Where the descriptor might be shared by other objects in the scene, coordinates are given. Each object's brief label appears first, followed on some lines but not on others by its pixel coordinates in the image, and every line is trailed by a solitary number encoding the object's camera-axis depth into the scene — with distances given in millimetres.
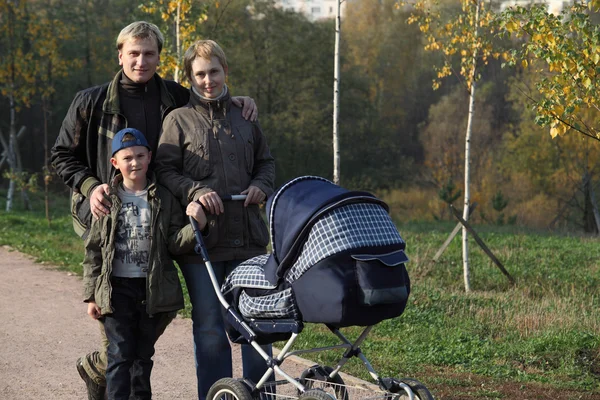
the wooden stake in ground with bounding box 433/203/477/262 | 12802
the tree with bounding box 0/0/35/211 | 20953
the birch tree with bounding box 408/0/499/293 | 11172
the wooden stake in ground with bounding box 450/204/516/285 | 12245
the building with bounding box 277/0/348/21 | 41731
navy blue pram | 3850
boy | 4668
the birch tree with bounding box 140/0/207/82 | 12631
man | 4746
